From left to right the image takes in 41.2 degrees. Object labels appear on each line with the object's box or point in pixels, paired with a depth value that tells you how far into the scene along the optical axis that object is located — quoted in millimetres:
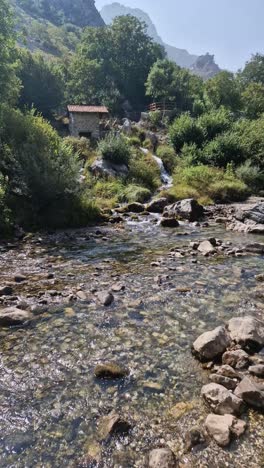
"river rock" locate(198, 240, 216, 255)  13758
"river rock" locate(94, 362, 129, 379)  6000
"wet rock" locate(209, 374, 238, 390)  5566
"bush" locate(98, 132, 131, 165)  30562
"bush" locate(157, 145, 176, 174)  36281
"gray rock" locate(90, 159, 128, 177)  29172
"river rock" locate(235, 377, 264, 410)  5129
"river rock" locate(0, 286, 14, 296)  9273
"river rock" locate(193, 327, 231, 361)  6461
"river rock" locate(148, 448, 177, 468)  4203
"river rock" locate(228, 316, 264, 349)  6748
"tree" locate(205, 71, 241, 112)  60844
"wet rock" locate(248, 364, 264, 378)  5910
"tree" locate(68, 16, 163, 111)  62938
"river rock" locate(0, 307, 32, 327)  7756
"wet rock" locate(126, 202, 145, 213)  23625
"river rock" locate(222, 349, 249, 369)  6168
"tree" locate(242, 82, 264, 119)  58156
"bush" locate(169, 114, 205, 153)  38500
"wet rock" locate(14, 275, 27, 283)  10426
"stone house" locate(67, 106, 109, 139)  44781
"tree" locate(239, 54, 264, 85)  80000
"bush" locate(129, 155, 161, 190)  30281
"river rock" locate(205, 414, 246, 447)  4581
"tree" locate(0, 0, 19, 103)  23469
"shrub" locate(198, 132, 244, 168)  34344
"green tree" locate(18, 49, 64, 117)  54531
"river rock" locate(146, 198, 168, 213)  23750
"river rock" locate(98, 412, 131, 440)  4758
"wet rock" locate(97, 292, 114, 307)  8852
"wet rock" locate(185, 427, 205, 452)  4555
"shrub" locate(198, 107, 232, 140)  38900
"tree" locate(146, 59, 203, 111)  60688
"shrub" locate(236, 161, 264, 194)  31094
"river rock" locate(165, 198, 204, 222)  21453
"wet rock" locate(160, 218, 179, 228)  19844
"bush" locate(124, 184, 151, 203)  26078
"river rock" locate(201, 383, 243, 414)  5039
